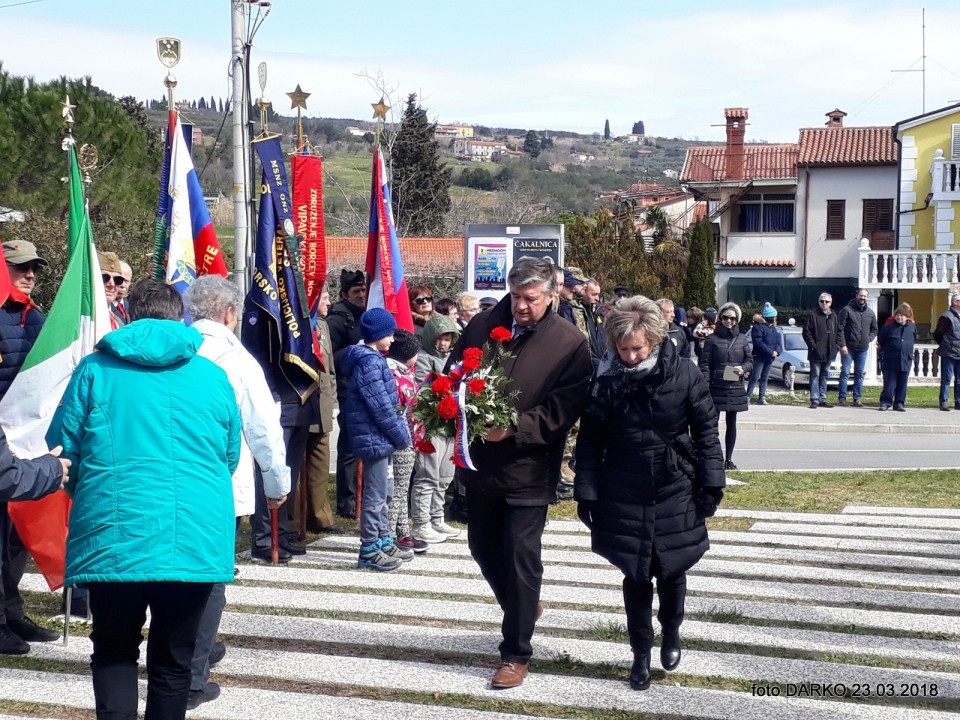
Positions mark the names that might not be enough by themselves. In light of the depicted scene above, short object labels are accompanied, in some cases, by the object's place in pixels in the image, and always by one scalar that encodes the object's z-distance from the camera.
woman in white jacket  5.38
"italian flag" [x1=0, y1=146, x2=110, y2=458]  6.52
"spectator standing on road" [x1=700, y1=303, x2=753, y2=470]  13.20
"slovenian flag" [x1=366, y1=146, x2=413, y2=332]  10.74
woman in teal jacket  4.23
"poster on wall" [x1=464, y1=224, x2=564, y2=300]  19.97
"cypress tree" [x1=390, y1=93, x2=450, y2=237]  65.44
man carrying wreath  5.82
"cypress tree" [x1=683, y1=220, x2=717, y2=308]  46.25
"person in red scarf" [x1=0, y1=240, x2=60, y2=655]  6.41
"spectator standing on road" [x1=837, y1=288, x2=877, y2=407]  22.89
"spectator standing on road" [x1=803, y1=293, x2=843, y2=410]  22.17
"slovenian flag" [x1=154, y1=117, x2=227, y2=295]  9.87
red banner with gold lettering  9.31
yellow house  42.12
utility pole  13.05
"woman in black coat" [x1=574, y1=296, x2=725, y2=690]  5.69
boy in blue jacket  8.12
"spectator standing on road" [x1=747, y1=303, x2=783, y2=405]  22.23
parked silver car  26.80
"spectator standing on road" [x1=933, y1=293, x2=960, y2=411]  21.59
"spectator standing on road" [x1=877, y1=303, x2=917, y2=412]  21.67
